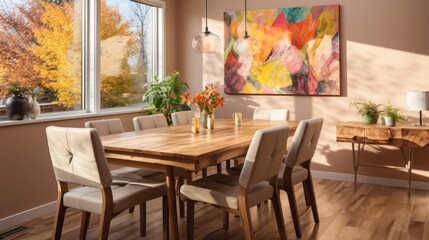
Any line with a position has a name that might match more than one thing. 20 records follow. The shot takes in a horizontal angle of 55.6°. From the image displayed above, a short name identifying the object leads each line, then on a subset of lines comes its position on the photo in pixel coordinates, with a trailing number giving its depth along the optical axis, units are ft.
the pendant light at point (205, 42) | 11.83
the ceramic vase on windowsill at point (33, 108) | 12.07
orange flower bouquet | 11.93
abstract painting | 16.61
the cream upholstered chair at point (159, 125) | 11.32
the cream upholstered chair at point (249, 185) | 8.38
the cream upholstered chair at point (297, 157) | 10.30
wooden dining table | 8.31
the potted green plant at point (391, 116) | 14.73
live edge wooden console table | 13.94
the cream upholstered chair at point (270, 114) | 15.07
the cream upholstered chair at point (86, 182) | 8.10
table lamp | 14.02
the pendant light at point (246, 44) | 12.58
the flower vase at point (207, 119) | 12.25
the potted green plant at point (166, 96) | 17.38
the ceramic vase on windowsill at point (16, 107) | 11.57
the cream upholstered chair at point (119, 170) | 10.26
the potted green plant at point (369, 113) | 15.34
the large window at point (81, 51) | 12.32
